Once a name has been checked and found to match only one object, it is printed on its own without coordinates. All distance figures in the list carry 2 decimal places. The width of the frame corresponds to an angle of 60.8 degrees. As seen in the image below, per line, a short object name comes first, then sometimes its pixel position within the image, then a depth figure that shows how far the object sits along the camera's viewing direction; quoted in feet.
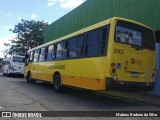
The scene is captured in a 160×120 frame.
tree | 92.20
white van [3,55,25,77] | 47.94
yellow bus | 15.52
